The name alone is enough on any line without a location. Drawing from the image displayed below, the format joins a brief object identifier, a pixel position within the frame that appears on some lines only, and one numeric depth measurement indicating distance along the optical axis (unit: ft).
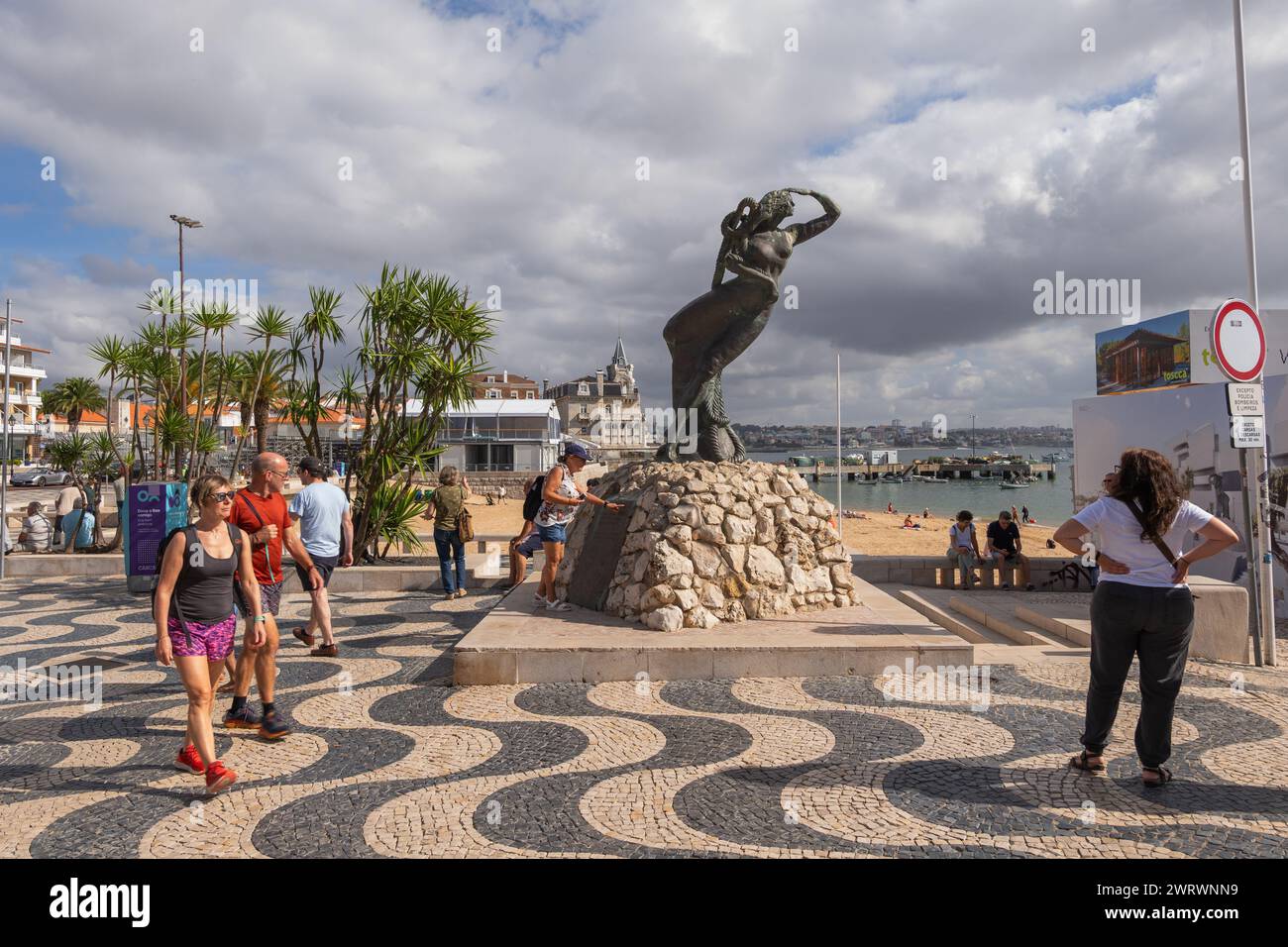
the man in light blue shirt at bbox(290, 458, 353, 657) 20.15
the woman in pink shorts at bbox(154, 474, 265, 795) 12.38
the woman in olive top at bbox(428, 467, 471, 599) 30.66
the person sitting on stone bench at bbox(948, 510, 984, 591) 38.99
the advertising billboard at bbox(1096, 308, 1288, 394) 52.75
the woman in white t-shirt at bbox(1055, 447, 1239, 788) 11.93
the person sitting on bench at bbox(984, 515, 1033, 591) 39.06
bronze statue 27.12
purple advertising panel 32.32
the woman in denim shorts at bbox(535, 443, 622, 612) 23.84
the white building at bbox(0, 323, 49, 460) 180.75
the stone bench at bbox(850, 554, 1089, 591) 39.40
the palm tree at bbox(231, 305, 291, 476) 41.57
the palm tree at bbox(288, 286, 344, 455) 39.55
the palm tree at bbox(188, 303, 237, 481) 41.81
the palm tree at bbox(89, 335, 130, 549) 43.06
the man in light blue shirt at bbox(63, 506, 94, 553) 42.98
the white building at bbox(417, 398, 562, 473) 142.00
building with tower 310.04
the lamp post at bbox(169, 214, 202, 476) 43.02
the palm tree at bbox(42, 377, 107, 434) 110.63
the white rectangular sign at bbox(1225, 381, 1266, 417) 22.15
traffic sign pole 22.56
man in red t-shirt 14.82
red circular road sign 21.90
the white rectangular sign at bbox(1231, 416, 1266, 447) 22.15
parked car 128.57
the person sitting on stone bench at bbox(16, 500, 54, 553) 43.70
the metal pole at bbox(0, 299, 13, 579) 34.50
